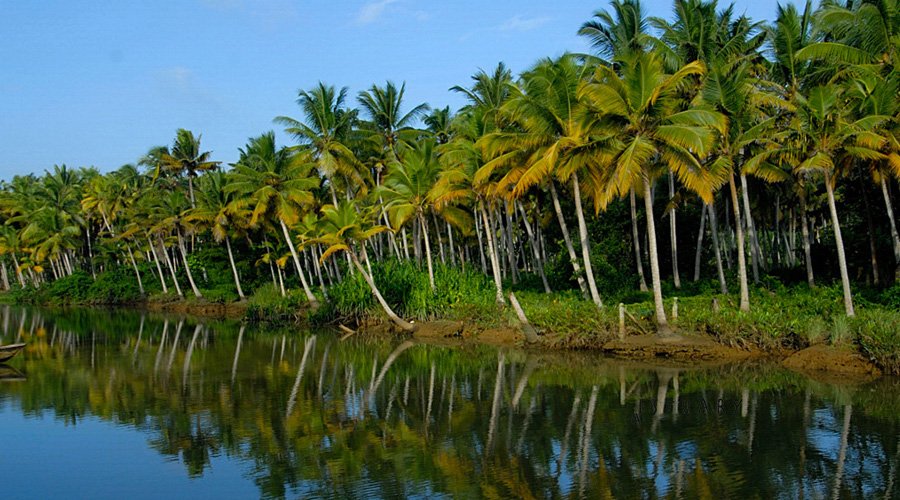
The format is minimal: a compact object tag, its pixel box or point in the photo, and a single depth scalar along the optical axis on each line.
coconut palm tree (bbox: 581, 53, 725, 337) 20.30
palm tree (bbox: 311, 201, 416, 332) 28.91
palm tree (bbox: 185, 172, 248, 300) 42.62
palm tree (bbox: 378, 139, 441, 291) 30.44
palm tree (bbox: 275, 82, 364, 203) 35.59
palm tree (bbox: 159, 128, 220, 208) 48.91
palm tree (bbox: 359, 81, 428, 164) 37.38
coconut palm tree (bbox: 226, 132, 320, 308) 36.75
